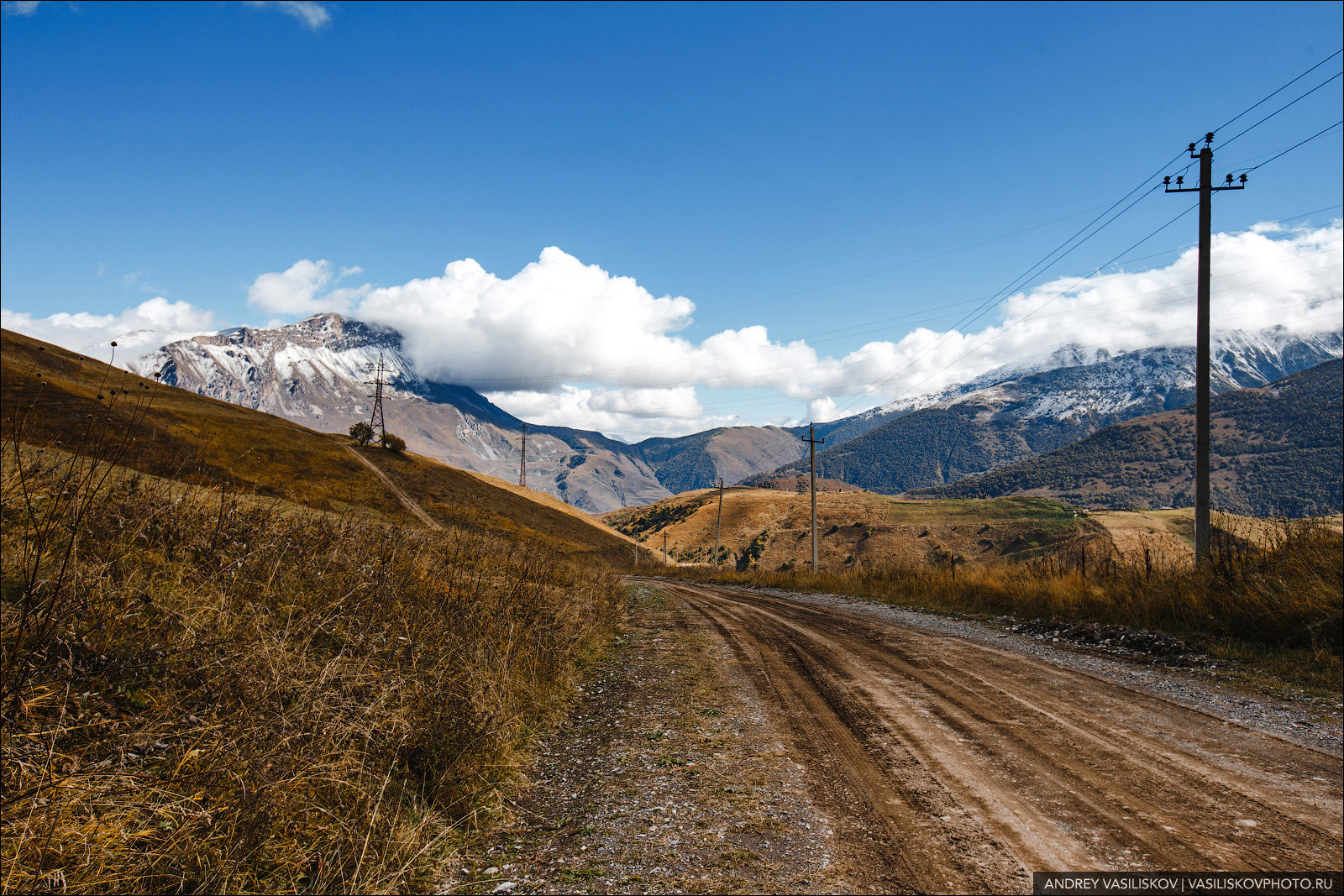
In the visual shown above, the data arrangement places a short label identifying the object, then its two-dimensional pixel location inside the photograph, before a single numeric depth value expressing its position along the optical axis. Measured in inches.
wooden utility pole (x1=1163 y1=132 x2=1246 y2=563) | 560.7
